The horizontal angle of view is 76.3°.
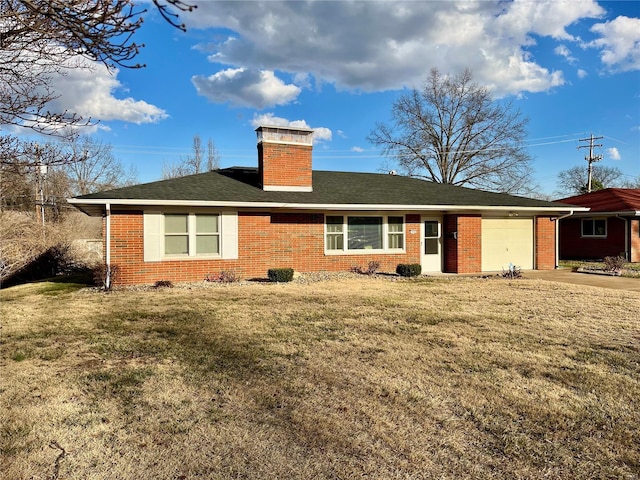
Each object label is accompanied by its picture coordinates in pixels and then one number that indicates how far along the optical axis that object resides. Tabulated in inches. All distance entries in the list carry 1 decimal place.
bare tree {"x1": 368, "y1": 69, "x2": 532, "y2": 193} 1328.7
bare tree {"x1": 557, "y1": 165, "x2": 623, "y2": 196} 2212.1
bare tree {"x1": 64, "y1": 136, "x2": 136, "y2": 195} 1258.6
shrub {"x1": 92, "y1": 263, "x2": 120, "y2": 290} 422.9
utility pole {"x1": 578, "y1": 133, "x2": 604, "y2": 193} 1505.9
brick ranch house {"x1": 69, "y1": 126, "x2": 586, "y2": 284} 449.1
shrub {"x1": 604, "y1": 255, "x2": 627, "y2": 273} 556.1
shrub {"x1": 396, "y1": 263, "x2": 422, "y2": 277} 509.4
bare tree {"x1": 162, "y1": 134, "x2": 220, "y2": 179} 1659.7
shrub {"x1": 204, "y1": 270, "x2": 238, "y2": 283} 463.2
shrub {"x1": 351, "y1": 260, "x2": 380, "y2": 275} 517.0
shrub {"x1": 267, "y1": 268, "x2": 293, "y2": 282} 458.0
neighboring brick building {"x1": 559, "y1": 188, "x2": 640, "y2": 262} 733.9
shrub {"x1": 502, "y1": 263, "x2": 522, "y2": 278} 509.2
